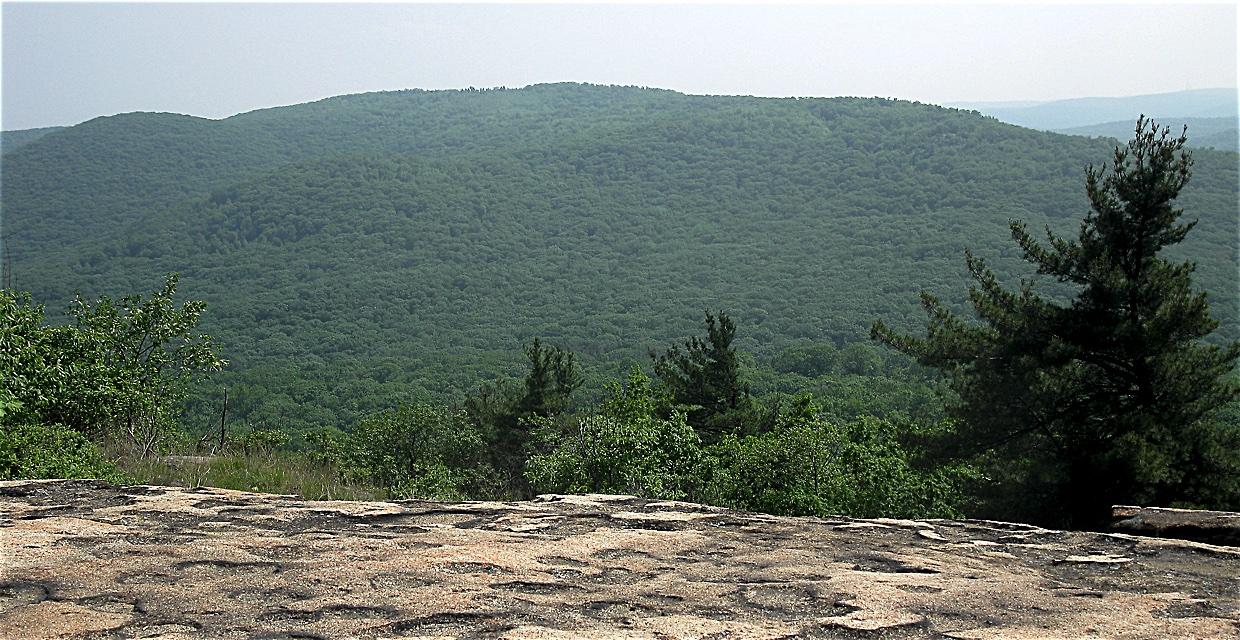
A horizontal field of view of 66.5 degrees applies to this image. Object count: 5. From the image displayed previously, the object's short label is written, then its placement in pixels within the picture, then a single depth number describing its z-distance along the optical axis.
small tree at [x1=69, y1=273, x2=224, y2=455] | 10.17
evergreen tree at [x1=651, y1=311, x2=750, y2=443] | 21.31
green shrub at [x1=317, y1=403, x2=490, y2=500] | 19.57
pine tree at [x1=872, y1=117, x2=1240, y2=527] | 11.49
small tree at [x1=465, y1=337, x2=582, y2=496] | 25.83
